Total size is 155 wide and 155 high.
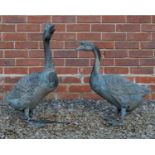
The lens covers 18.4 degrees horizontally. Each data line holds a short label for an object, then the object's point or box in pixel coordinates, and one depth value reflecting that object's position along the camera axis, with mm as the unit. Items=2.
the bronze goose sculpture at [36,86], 3742
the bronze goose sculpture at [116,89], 3805
